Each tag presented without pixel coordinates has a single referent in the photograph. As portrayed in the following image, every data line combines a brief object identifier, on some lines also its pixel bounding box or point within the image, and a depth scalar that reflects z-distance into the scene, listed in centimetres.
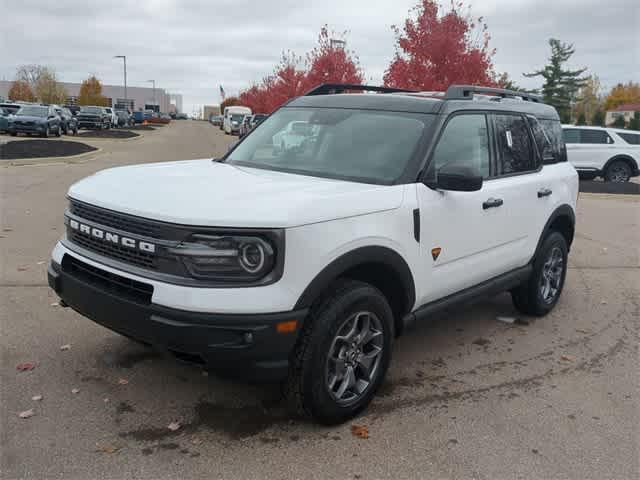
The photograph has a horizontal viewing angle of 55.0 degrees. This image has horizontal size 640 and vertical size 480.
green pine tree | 6381
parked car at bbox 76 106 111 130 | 4225
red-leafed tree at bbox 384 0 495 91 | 1938
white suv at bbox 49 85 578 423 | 309
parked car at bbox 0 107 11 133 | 2898
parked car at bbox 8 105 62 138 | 2811
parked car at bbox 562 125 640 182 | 1784
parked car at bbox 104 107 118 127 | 4941
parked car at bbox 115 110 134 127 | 5760
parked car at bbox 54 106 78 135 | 3225
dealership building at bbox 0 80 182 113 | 14692
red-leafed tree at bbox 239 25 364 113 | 3312
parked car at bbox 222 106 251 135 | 5462
